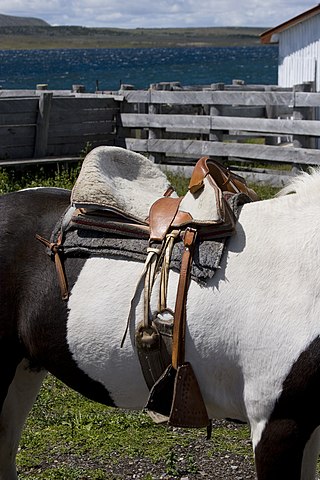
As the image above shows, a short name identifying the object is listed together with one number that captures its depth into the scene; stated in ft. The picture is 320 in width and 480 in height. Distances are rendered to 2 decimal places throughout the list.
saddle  10.11
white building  61.98
